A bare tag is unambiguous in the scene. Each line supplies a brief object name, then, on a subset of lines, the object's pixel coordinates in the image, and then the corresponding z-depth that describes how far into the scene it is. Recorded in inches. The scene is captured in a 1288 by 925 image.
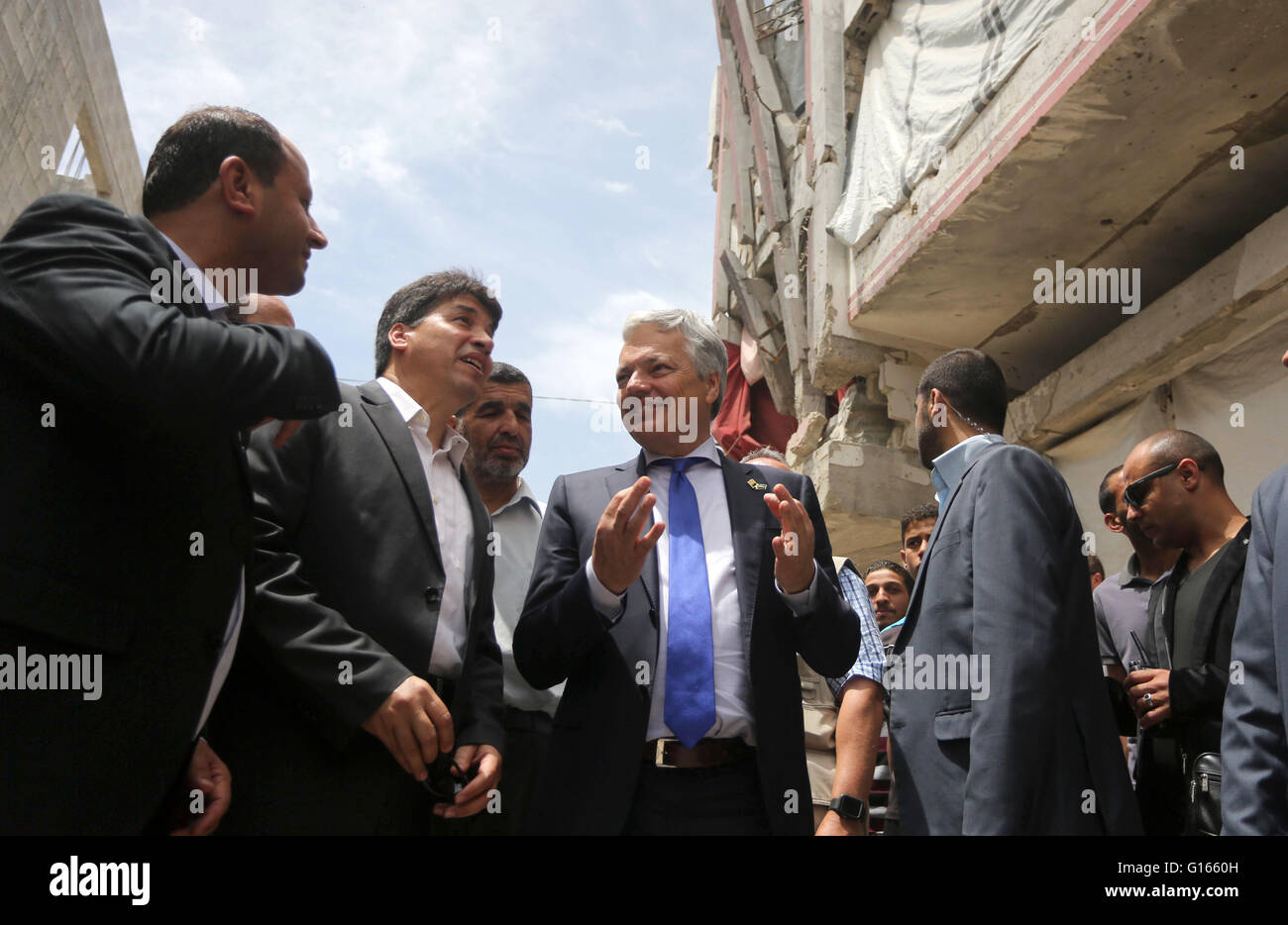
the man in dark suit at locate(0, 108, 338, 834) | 58.8
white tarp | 247.3
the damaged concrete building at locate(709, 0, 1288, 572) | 207.9
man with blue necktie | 93.0
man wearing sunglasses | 117.7
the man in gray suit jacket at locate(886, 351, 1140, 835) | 90.0
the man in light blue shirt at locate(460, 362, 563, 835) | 139.4
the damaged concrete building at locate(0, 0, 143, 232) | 310.3
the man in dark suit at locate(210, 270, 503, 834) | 78.0
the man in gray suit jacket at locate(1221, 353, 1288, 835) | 82.0
